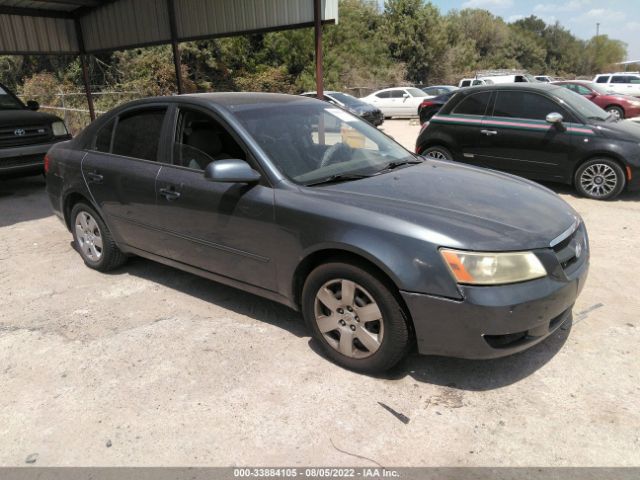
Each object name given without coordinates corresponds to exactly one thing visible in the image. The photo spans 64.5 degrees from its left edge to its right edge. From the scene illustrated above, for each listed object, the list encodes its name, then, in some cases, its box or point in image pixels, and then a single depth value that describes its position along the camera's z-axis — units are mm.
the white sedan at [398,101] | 22688
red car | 17172
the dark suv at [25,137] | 7996
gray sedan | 2666
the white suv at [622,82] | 24344
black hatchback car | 6844
